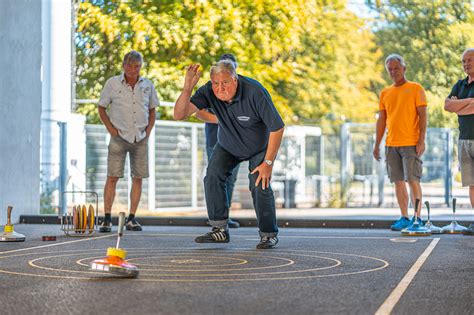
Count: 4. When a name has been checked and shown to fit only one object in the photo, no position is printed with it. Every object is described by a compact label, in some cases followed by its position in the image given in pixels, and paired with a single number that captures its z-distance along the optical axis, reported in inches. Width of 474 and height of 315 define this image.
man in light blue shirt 562.8
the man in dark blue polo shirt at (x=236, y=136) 415.4
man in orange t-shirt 562.8
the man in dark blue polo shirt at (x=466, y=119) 520.1
